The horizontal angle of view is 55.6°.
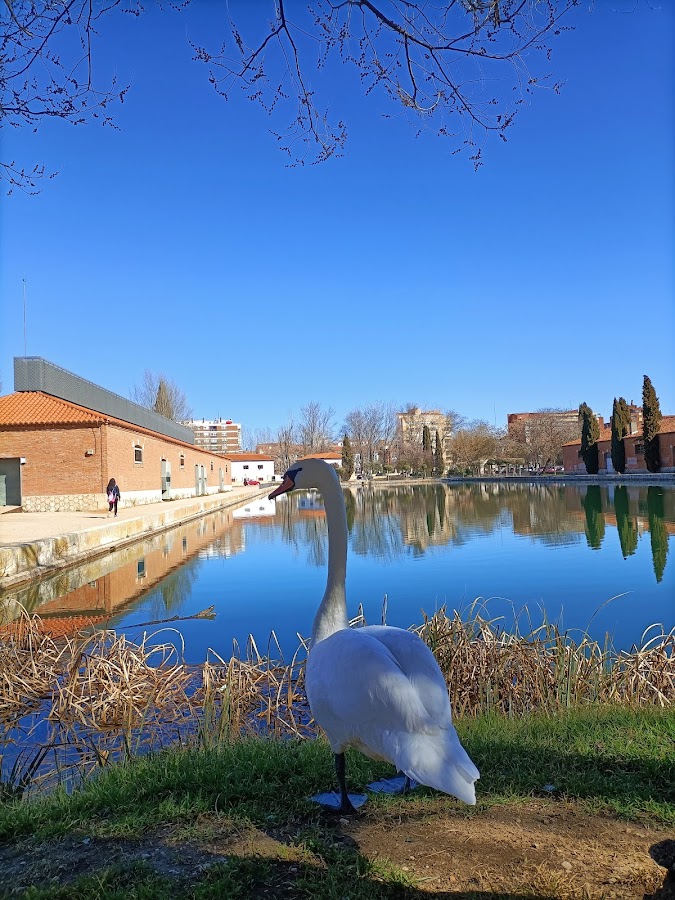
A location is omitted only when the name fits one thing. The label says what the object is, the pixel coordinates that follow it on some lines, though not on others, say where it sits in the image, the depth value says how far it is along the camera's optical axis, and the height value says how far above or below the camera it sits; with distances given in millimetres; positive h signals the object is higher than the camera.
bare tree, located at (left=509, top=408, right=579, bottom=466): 71188 +3560
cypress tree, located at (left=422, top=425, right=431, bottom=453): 76625 +3896
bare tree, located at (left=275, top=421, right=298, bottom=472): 97000 +5119
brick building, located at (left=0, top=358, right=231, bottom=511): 26656 +1723
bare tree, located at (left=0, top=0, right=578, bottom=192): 3451 +2582
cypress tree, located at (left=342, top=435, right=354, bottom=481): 73975 +2277
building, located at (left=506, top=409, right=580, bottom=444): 74000 +5300
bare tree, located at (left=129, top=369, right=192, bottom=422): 64225 +8527
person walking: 23922 -274
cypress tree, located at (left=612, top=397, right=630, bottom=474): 52312 +2102
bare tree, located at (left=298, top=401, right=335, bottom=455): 95438 +6560
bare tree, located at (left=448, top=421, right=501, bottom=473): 73125 +2457
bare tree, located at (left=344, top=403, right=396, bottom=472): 86188 +5888
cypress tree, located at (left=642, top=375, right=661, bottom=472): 47531 +2381
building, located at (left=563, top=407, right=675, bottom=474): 50344 +1123
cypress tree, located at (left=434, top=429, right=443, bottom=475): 72875 +1689
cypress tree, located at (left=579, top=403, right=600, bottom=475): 56344 +2199
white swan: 2363 -938
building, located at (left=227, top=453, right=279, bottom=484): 98688 +2027
